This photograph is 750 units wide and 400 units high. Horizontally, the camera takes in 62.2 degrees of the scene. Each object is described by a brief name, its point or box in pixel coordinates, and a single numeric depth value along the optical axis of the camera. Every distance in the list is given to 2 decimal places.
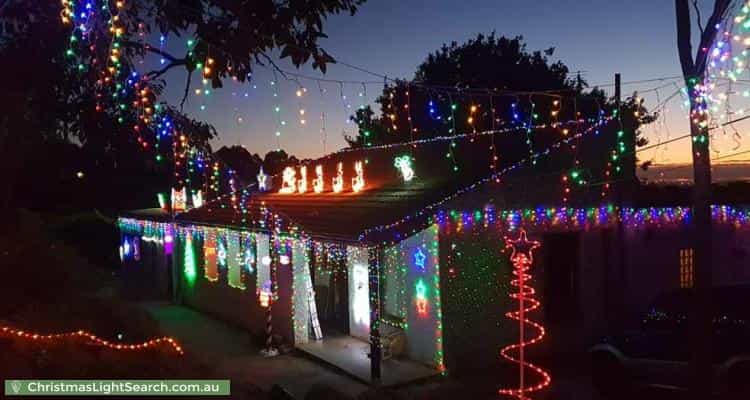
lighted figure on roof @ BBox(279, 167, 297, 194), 17.72
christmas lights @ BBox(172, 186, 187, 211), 20.67
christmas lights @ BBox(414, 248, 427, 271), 10.48
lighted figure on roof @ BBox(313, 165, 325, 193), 16.05
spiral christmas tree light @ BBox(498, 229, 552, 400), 8.54
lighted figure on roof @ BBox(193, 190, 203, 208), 20.44
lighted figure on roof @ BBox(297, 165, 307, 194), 16.90
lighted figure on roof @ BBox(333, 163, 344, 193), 14.94
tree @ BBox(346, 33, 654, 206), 20.41
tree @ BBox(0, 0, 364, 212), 5.92
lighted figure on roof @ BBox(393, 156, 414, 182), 12.73
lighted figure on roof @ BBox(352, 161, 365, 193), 14.06
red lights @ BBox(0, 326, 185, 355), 7.20
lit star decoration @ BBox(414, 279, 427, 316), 10.51
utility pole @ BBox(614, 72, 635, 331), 11.73
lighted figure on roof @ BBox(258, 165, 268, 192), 19.33
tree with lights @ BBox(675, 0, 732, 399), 6.59
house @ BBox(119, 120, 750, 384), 10.14
